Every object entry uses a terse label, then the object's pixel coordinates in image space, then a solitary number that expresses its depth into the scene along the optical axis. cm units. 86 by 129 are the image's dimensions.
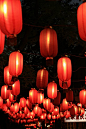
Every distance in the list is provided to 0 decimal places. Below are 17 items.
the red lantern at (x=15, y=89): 725
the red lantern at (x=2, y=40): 412
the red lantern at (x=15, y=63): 503
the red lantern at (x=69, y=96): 855
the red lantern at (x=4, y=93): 785
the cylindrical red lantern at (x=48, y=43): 414
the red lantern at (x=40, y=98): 903
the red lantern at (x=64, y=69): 528
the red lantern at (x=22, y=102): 1091
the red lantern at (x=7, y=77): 621
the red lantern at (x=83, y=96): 863
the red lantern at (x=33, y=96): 864
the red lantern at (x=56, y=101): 866
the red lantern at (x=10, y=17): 308
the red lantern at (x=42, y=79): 593
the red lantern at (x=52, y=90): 726
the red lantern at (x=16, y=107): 1159
